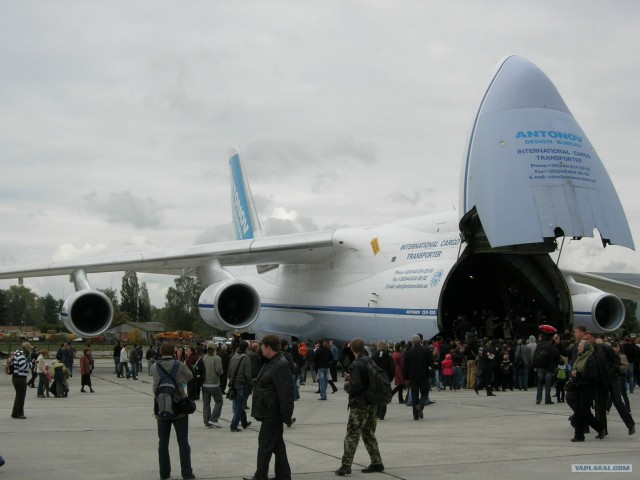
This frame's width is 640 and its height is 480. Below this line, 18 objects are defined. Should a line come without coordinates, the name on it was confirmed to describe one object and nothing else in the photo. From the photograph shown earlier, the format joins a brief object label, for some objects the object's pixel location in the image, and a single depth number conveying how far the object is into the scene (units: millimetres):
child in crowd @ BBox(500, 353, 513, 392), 16297
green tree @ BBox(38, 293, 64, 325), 114606
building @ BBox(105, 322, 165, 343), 60812
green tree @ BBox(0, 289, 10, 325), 98462
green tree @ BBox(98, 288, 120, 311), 89675
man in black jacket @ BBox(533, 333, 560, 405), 12703
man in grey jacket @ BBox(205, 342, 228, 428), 10461
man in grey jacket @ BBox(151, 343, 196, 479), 6703
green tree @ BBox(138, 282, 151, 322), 89188
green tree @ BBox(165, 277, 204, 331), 74062
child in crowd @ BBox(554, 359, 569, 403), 12852
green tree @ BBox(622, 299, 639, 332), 69125
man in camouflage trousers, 7004
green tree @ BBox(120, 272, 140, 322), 87312
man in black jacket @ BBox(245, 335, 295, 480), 6336
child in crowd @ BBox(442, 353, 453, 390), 16203
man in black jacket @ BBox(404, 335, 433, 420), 11227
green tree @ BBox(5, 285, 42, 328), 122438
